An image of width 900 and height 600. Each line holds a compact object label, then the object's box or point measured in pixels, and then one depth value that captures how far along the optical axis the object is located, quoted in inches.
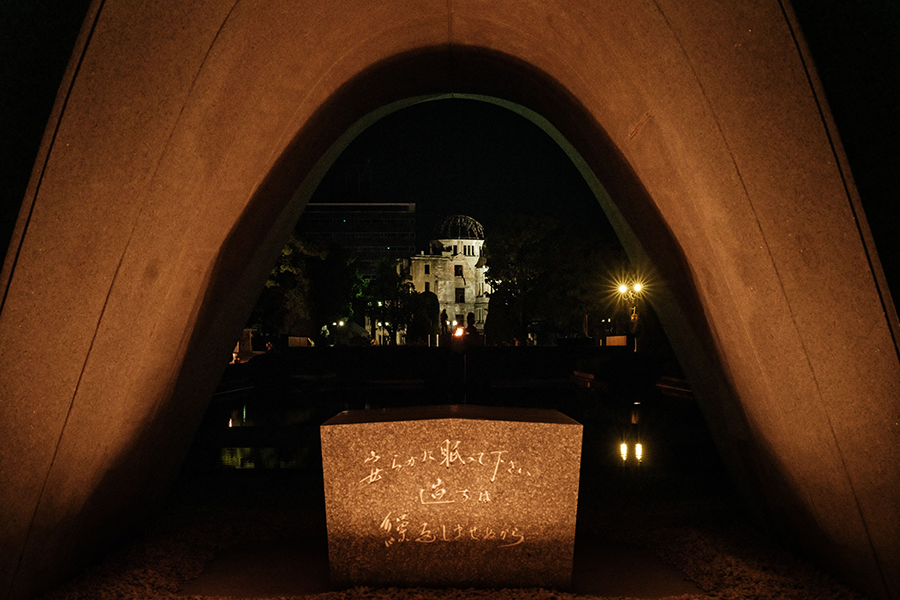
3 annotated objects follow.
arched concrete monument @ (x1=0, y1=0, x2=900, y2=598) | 140.0
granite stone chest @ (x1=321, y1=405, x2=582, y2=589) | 168.7
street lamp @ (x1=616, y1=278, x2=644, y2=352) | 949.8
